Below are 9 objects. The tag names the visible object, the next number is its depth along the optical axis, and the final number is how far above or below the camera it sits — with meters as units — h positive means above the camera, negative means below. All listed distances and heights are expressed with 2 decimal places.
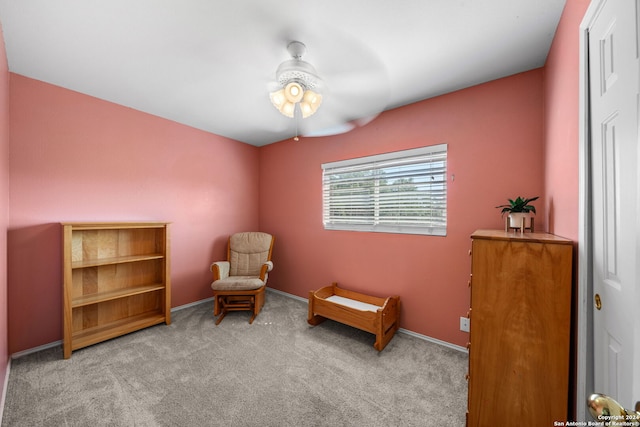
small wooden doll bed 2.12 -0.97
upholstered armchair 2.72 -0.78
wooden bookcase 2.08 -0.69
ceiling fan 1.62 +1.11
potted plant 1.46 +0.01
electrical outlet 2.07 -0.96
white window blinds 2.27 +0.23
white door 0.69 +0.06
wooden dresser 1.08 -0.56
